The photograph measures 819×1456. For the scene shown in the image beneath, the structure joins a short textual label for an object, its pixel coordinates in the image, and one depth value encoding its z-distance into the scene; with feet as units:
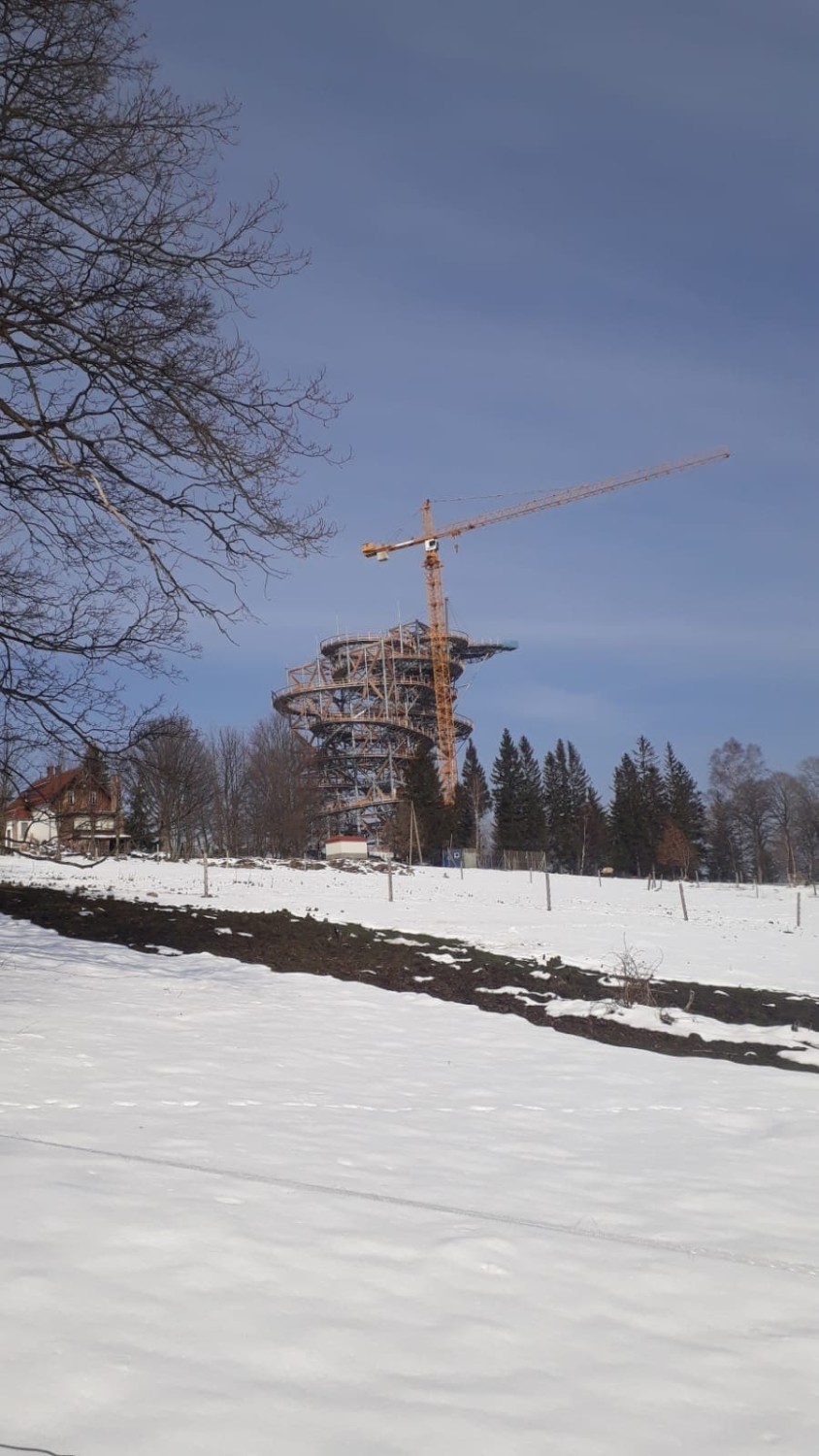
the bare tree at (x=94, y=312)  22.93
